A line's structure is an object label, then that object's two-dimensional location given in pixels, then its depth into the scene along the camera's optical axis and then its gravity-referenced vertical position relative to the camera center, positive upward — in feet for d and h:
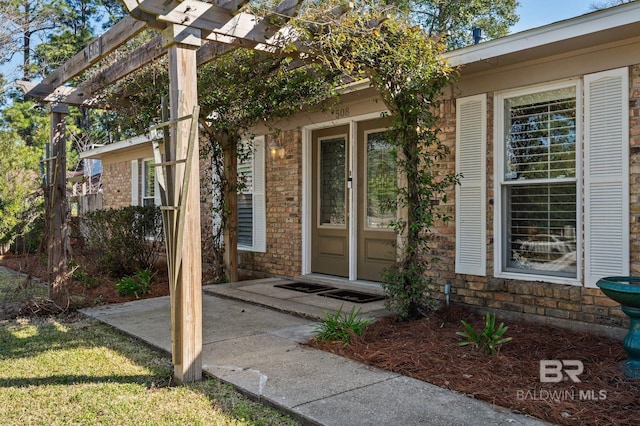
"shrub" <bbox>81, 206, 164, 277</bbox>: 26.27 -1.84
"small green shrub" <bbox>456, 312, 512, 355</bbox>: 12.53 -3.51
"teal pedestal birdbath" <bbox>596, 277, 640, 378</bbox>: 10.58 -2.40
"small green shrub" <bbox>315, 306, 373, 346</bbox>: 14.10 -3.61
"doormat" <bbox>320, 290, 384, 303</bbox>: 19.19 -3.68
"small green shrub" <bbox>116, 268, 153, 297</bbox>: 22.38 -3.71
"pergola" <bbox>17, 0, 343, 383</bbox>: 11.12 +1.40
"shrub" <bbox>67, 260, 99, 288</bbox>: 23.55 -3.55
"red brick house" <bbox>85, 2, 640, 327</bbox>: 13.53 +1.06
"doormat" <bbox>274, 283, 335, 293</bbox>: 21.26 -3.66
